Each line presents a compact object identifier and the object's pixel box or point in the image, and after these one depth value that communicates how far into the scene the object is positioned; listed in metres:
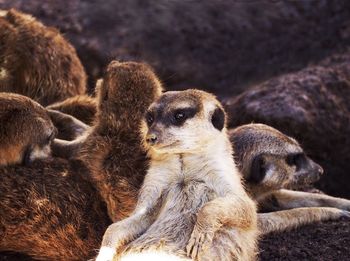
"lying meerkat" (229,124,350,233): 8.09
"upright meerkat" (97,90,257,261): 6.04
